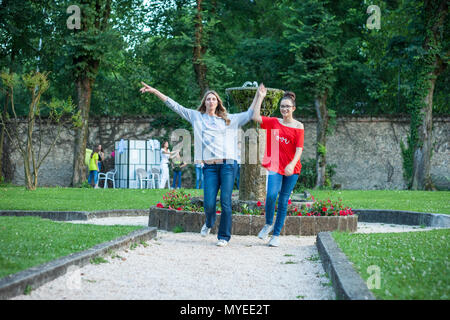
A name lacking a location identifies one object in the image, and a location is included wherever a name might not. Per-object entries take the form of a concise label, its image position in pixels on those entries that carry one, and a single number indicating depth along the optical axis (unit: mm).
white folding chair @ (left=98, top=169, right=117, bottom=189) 25103
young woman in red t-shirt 8148
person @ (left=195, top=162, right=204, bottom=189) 22983
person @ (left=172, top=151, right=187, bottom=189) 22948
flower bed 10039
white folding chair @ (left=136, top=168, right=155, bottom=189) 23691
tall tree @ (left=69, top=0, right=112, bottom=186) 22641
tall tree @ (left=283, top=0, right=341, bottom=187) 24109
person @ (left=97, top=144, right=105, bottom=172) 24078
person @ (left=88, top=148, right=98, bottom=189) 23406
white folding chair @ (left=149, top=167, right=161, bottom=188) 23781
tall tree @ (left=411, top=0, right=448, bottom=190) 22312
